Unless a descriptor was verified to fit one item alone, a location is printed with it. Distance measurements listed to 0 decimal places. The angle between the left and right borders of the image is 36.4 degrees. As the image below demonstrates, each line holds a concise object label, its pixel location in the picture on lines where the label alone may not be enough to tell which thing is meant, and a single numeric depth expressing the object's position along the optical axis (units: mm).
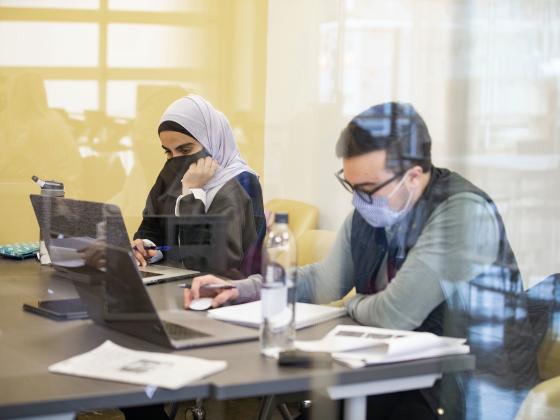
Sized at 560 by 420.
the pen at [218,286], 2234
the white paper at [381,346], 1649
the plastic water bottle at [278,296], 1749
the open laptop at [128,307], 1737
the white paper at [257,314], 1961
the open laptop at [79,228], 2074
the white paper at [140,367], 1511
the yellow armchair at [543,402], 2091
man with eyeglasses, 2064
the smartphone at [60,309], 2068
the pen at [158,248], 3029
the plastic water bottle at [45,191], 2973
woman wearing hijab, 2918
